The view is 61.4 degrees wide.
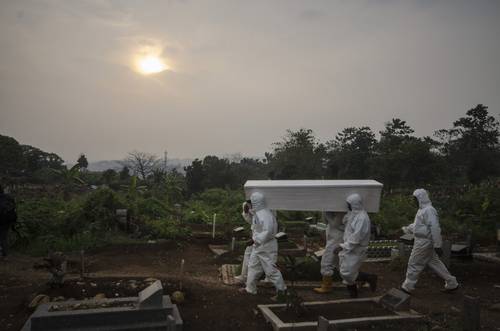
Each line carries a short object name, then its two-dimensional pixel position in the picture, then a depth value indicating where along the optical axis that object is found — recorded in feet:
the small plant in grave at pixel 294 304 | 18.35
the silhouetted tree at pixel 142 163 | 104.48
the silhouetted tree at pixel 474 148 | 79.66
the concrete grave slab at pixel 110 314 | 15.17
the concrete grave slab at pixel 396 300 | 19.47
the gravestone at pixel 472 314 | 16.40
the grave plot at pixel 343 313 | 17.37
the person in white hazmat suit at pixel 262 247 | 21.83
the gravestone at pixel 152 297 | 16.39
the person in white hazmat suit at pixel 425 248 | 24.30
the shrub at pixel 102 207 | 38.83
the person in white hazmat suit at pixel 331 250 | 23.67
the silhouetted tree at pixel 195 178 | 86.63
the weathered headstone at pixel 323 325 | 13.35
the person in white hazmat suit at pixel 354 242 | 21.86
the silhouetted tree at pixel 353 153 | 86.07
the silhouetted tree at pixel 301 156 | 85.97
